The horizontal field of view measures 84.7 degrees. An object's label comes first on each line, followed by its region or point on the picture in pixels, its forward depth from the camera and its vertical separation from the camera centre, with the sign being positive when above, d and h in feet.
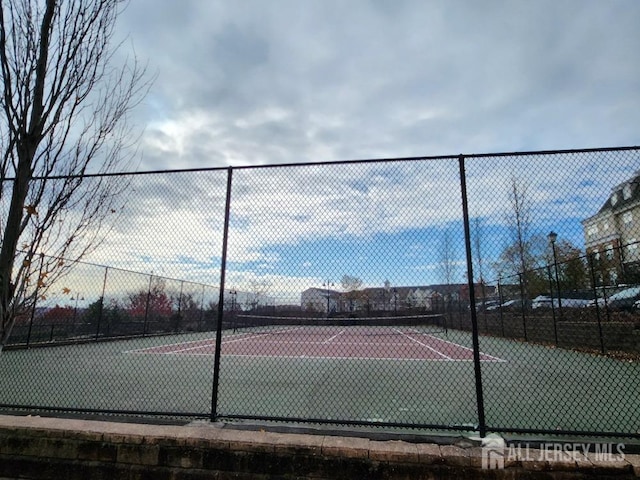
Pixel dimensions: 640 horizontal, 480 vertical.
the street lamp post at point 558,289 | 34.22 +1.71
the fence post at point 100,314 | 40.51 -1.29
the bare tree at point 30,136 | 10.07 +4.85
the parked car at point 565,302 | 34.88 +0.52
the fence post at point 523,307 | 40.55 -0.02
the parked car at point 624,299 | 30.68 +0.77
